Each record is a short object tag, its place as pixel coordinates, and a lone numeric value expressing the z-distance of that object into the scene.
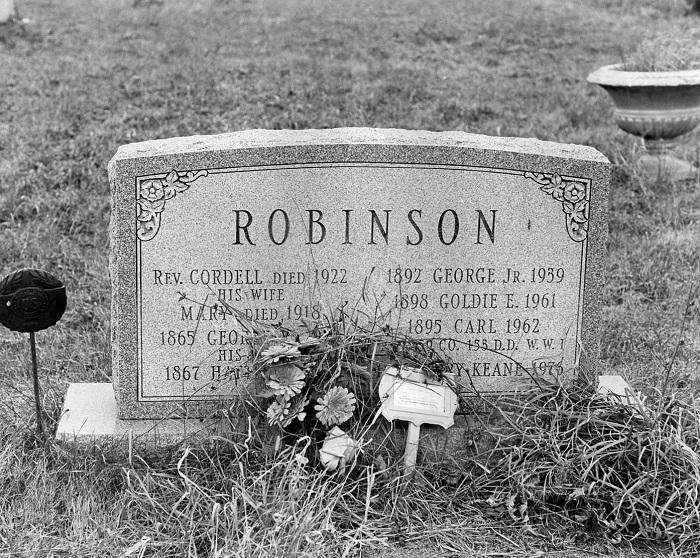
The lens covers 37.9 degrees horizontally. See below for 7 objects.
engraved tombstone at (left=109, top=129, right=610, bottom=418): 3.97
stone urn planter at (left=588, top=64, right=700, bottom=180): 7.50
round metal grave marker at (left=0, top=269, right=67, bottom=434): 3.90
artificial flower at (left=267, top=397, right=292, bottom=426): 3.75
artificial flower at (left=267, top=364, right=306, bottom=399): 3.74
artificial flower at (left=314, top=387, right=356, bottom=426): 3.75
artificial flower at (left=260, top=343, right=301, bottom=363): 3.79
